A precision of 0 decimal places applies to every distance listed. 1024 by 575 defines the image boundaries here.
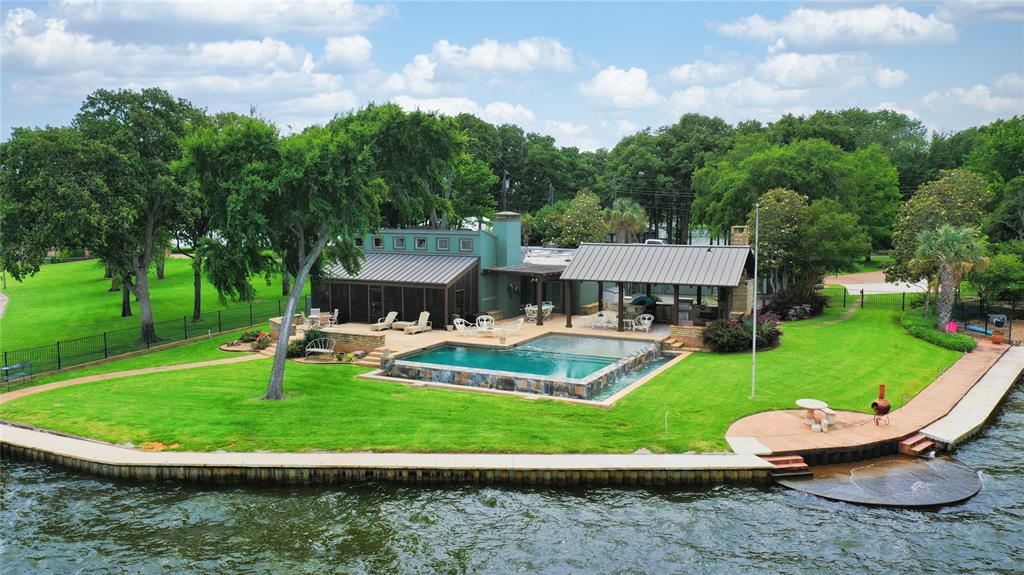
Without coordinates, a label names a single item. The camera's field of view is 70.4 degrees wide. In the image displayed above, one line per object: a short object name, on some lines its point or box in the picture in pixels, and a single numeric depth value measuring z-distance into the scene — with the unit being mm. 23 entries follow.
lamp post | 22516
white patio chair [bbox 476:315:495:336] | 32000
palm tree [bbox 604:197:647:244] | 58469
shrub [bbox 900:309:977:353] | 30703
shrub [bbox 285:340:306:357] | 29359
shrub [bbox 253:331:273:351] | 31578
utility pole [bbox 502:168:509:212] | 75800
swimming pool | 23828
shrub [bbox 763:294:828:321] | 37344
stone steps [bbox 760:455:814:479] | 17812
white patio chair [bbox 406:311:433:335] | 32531
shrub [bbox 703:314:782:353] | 28562
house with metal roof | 34438
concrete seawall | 17625
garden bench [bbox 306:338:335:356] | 29172
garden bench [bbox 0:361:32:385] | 27156
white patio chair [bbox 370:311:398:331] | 33281
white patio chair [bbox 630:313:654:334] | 32219
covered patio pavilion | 30812
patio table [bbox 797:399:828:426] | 20230
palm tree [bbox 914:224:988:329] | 32656
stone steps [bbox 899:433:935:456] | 19234
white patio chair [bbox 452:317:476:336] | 32125
